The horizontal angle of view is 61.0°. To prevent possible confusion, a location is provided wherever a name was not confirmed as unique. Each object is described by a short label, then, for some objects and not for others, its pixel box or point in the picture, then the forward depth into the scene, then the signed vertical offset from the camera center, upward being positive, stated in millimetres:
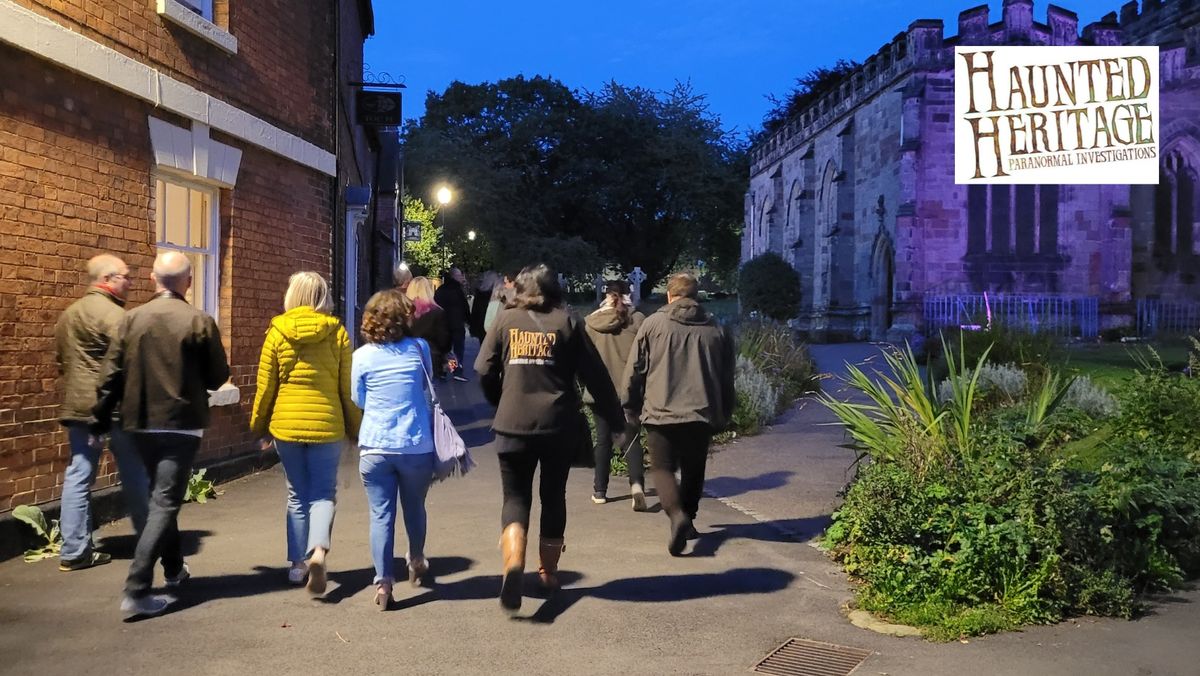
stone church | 26750 +3782
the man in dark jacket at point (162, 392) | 5164 -245
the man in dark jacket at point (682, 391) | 6602 -295
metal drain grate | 4559 -1448
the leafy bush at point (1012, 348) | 12109 -15
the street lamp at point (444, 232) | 29219 +4311
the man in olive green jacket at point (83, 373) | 5922 -168
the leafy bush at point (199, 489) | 8082 -1163
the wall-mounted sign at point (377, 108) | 17953 +4203
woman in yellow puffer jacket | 5426 -322
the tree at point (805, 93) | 55906 +14353
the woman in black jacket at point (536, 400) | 5305 -292
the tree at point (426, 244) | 37031 +3751
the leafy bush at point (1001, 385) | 10422 -401
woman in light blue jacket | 5305 -391
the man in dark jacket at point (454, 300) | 16312 +732
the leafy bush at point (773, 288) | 35875 +2076
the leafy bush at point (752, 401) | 12125 -686
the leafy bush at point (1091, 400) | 9602 -525
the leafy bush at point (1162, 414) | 7422 -503
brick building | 6516 +1403
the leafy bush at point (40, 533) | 6270 -1199
